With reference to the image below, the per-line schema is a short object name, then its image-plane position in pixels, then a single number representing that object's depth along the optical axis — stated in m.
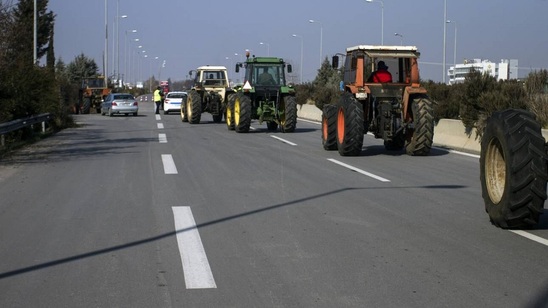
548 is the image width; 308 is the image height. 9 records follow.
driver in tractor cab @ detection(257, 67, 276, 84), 29.53
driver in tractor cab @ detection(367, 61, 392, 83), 20.25
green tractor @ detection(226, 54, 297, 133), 28.66
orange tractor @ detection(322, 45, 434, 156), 19.06
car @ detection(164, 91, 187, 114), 50.78
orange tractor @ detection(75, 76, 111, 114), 54.58
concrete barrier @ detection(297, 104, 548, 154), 21.97
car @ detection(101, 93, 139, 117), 47.28
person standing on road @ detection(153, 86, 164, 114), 52.00
